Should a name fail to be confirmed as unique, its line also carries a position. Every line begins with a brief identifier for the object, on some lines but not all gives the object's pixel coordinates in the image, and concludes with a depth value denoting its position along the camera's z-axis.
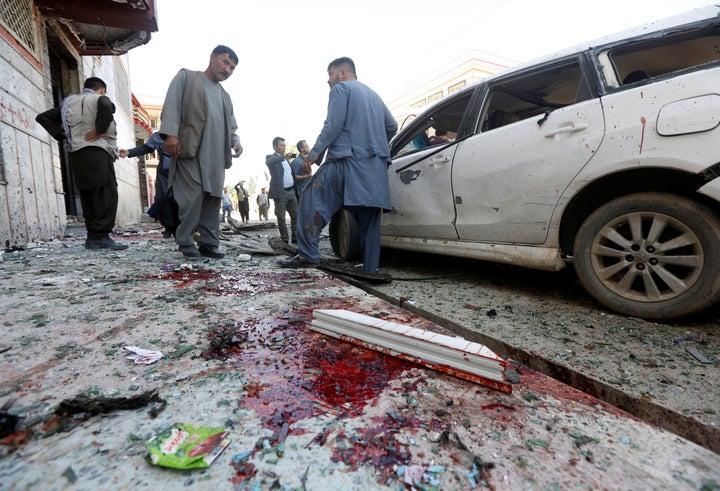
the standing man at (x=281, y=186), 6.43
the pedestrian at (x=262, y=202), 22.36
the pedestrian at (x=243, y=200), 17.77
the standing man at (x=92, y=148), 3.97
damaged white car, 1.81
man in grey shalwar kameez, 3.38
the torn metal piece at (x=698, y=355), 1.54
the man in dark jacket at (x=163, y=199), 5.08
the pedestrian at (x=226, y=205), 19.13
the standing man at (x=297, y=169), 6.45
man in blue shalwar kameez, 3.01
